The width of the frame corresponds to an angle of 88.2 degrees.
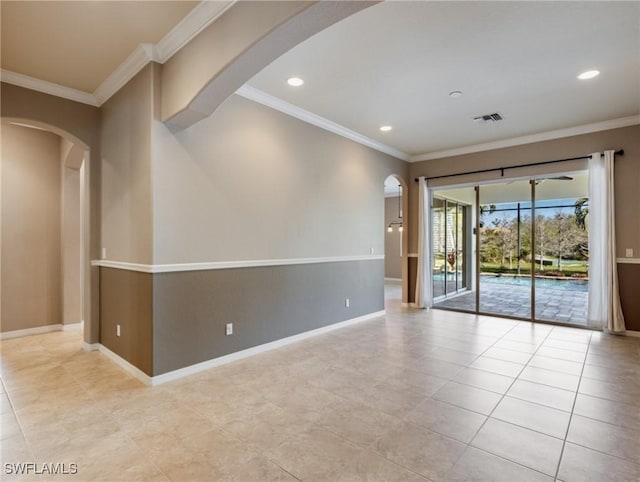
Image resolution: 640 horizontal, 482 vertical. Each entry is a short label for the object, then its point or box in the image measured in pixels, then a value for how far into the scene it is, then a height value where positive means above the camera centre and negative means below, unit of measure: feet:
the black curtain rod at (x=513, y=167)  15.76 +4.24
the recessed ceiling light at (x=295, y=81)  11.86 +5.92
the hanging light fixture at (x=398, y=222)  36.02 +2.19
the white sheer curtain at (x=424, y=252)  21.83 -0.65
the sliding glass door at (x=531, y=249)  17.94 -0.44
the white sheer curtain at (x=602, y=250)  15.56 -0.47
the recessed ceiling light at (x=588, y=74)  11.33 +5.82
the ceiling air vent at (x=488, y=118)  15.17 +5.82
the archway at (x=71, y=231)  15.75 +0.71
